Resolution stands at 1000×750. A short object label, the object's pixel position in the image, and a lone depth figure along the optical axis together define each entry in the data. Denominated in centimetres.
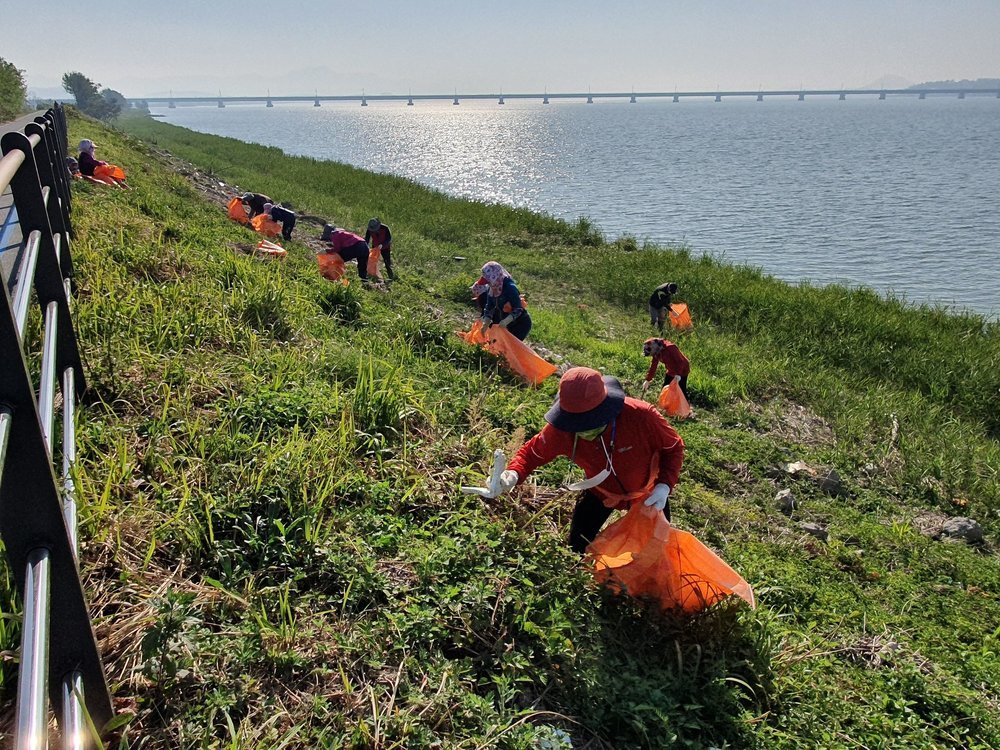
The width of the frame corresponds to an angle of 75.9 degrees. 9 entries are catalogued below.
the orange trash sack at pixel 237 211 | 1205
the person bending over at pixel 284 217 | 1127
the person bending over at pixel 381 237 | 1060
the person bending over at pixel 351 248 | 968
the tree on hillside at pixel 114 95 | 12303
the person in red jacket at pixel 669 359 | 707
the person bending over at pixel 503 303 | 738
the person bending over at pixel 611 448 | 325
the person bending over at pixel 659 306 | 1028
